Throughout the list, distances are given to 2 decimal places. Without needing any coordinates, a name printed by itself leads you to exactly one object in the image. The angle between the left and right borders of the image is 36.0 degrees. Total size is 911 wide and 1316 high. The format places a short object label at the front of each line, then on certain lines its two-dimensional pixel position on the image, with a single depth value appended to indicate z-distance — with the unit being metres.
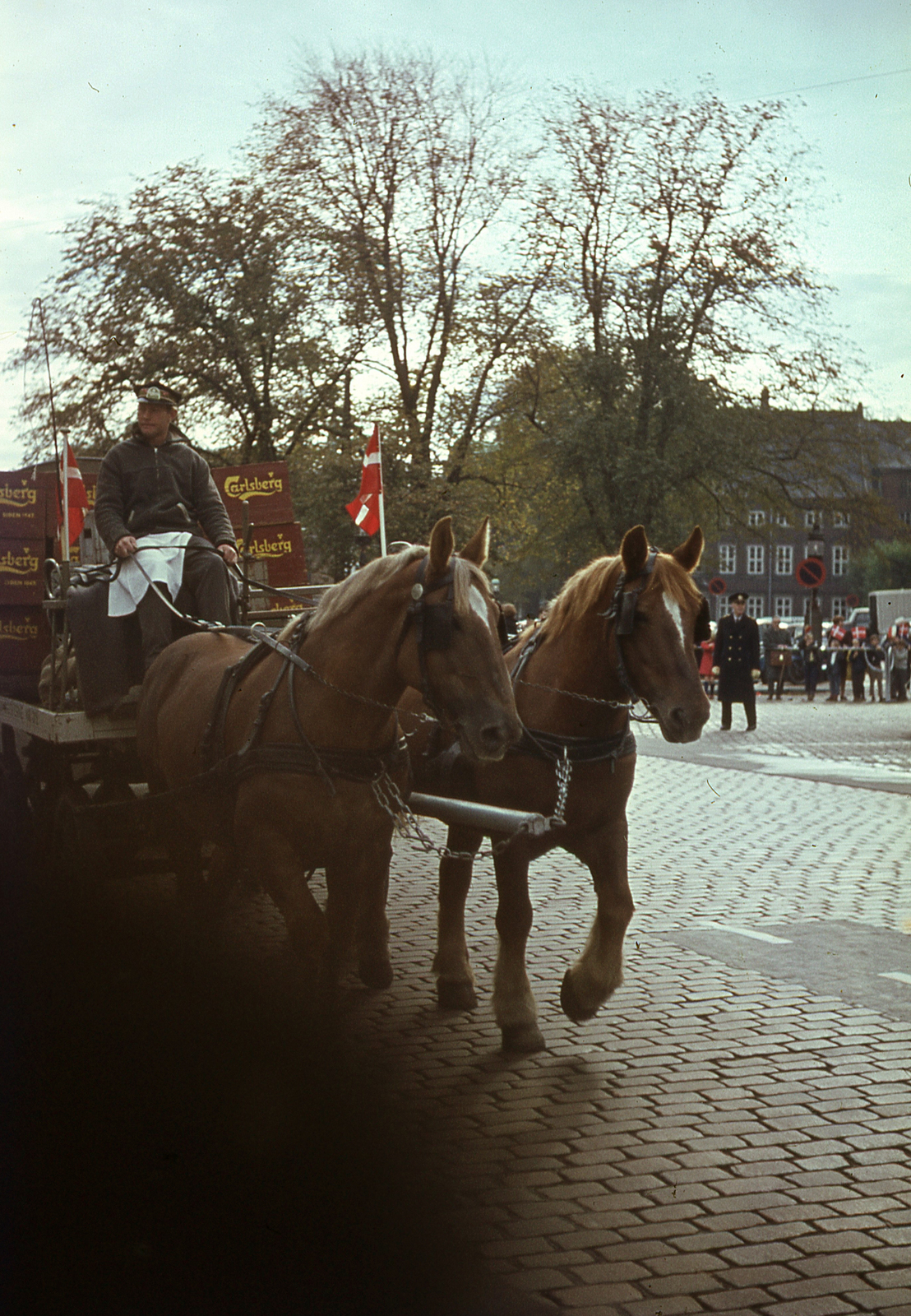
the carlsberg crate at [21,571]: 9.37
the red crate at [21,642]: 9.21
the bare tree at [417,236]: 29.31
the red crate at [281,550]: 12.44
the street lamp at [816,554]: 29.98
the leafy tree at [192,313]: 25.61
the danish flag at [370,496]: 16.44
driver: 6.70
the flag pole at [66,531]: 8.67
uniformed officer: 21.38
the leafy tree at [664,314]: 30.72
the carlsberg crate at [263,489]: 12.70
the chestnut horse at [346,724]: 4.54
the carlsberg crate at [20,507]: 9.46
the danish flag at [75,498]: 12.82
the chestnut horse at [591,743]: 5.00
